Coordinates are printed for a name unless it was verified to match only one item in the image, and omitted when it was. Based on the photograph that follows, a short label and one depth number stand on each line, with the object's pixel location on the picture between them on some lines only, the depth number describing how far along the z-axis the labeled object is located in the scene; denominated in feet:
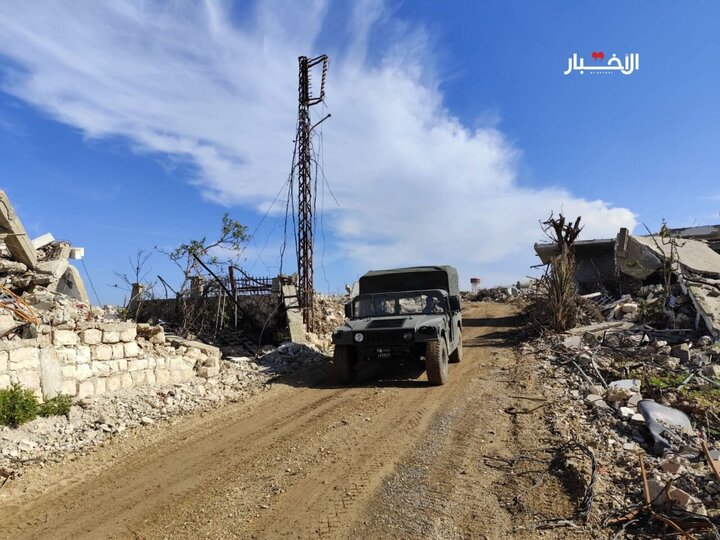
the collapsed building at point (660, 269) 36.58
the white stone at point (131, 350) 27.94
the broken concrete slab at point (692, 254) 43.14
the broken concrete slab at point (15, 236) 37.68
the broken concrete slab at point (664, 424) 16.96
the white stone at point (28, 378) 21.14
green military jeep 28.02
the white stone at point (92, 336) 25.53
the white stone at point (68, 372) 23.77
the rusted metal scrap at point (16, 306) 24.45
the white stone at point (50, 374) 22.48
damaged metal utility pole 48.06
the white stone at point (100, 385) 25.19
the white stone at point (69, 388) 23.51
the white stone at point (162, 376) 29.09
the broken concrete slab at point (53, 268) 42.09
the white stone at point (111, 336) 26.66
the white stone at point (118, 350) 27.12
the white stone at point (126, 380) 26.98
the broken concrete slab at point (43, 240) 45.06
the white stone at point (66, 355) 23.70
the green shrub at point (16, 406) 19.81
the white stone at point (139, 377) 27.68
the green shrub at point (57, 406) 21.43
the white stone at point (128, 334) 27.86
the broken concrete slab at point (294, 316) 43.34
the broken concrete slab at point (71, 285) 46.14
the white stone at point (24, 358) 21.12
